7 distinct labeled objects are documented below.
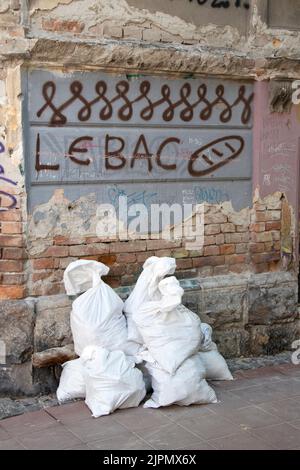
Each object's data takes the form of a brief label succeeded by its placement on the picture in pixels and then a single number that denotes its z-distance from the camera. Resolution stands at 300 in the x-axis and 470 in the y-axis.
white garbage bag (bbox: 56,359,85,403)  4.62
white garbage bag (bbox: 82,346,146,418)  4.35
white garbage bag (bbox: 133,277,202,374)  4.55
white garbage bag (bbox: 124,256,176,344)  4.76
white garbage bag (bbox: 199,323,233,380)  5.00
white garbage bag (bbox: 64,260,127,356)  4.59
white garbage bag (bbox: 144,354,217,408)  4.45
